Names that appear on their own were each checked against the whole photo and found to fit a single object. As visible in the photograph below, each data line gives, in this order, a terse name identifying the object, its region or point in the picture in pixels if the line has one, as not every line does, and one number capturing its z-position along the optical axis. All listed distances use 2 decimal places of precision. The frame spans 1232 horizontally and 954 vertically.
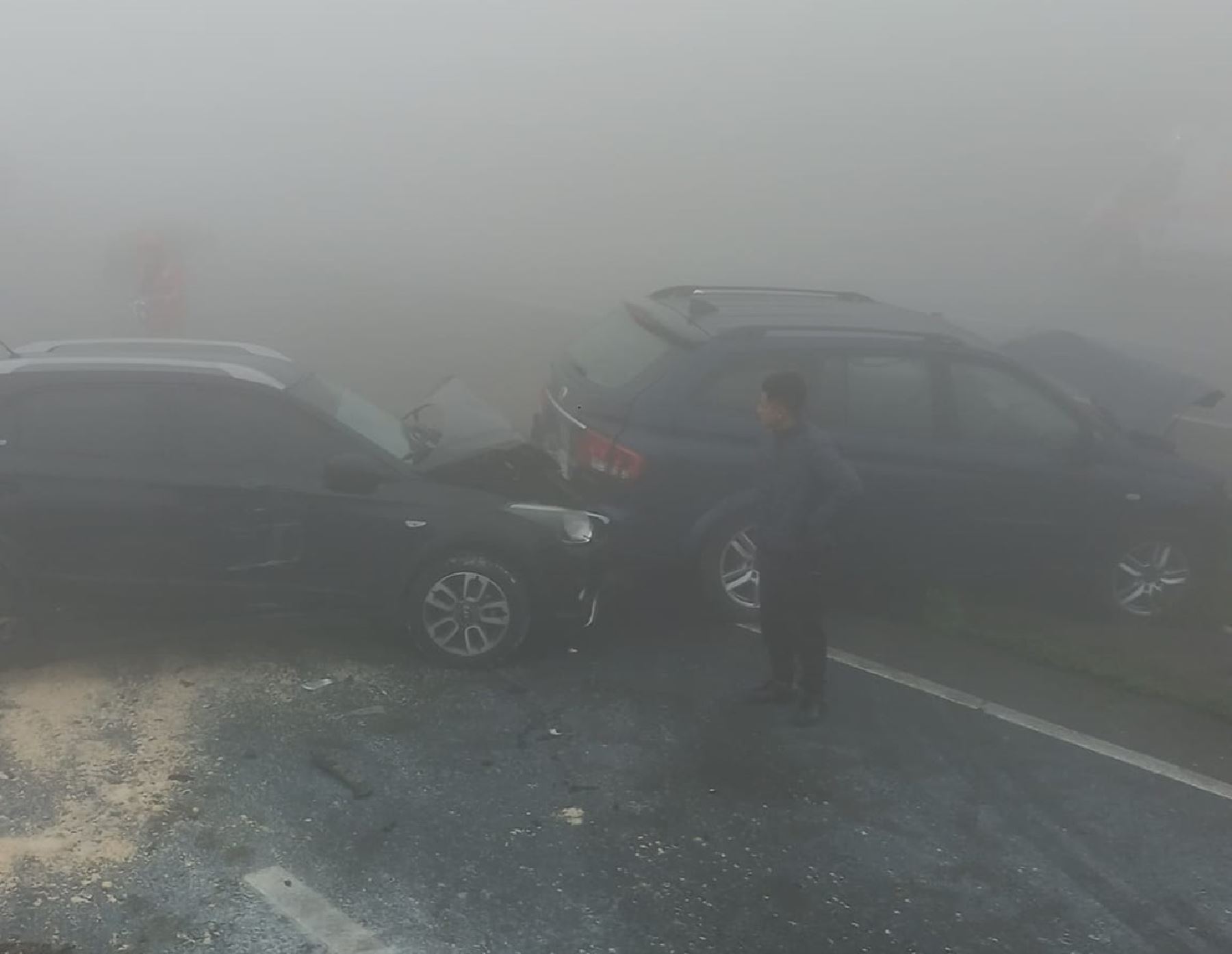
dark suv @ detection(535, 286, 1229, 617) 7.07
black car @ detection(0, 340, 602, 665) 6.11
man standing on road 5.76
